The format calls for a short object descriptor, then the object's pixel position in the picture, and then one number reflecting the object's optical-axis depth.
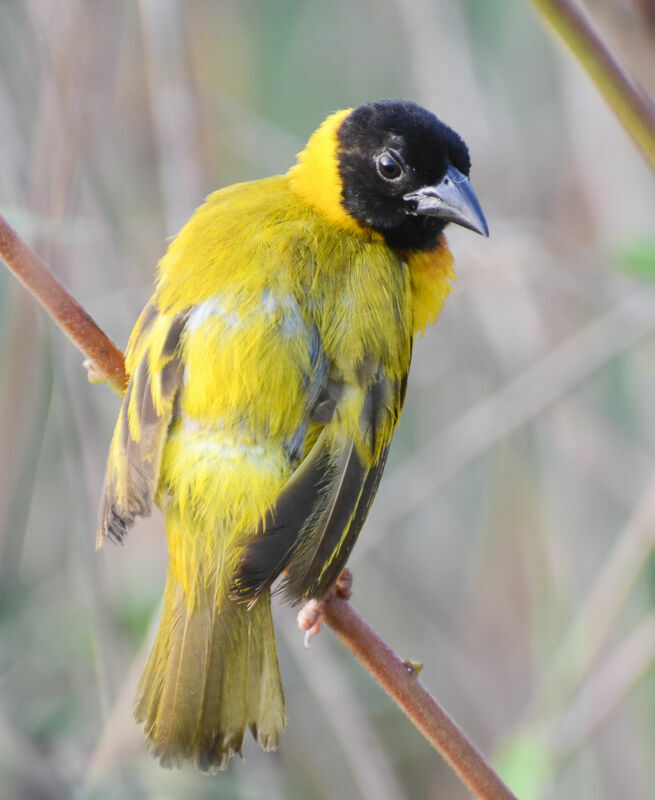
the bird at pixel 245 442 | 3.02
